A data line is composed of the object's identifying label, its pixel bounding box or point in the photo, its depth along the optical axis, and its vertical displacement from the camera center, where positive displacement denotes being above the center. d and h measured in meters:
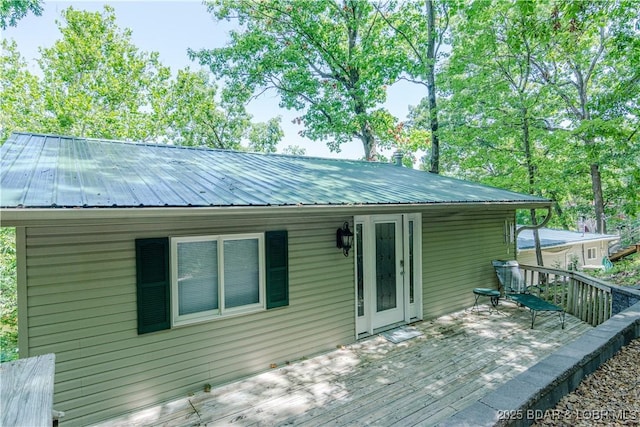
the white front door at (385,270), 5.45 -0.98
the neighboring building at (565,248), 13.94 -1.81
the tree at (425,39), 12.71 +7.14
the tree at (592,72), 5.91 +3.65
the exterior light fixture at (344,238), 5.03 -0.36
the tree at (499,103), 11.16 +3.80
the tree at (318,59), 14.19 +6.92
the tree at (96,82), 15.19 +6.62
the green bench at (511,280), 6.44 -1.42
